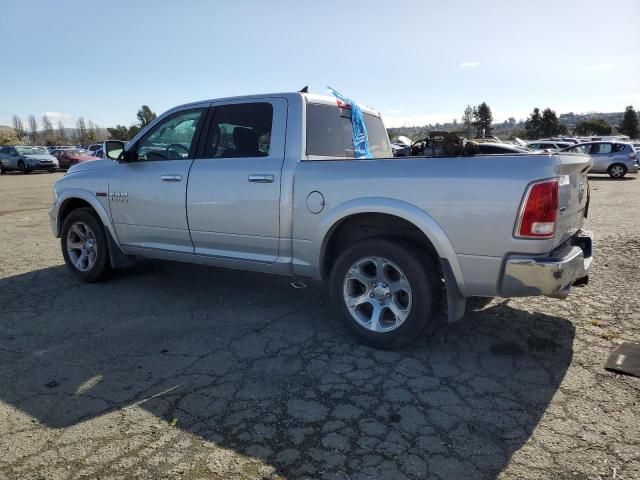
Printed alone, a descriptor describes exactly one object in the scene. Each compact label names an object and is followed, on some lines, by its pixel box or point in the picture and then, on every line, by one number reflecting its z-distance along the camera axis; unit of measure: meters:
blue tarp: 5.00
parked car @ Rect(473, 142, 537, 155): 13.26
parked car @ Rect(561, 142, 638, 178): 21.84
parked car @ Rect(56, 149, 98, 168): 31.21
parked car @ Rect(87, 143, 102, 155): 37.10
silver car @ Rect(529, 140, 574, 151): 23.55
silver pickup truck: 3.23
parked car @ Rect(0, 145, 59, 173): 28.64
